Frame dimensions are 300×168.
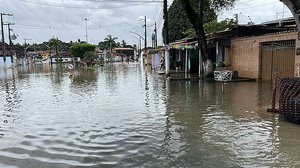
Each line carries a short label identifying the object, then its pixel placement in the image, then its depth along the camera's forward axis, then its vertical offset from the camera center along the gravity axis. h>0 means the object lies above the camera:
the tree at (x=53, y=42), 65.82 +8.33
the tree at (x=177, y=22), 32.46 +6.91
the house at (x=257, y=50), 12.17 +1.13
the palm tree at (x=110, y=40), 81.25 +10.91
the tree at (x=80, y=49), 53.44 +4.99
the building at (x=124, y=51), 83.38 +7.01
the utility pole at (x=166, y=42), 16.91 +2.04
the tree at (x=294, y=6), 5.64 +1.57
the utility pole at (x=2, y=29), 45.37 +8.56
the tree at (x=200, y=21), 14.84 +3.21
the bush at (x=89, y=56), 43.23 +2.67
